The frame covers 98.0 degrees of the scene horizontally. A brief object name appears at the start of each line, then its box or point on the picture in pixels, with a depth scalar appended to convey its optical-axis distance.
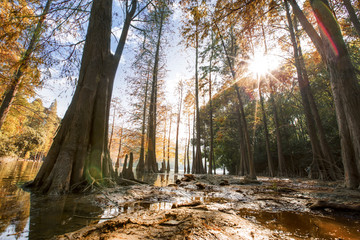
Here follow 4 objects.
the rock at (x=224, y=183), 6.70
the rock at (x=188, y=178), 7.70
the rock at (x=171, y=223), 1.60
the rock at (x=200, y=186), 5.41
